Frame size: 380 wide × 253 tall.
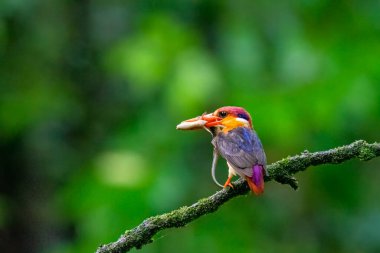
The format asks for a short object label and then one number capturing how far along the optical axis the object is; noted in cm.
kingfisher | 552
